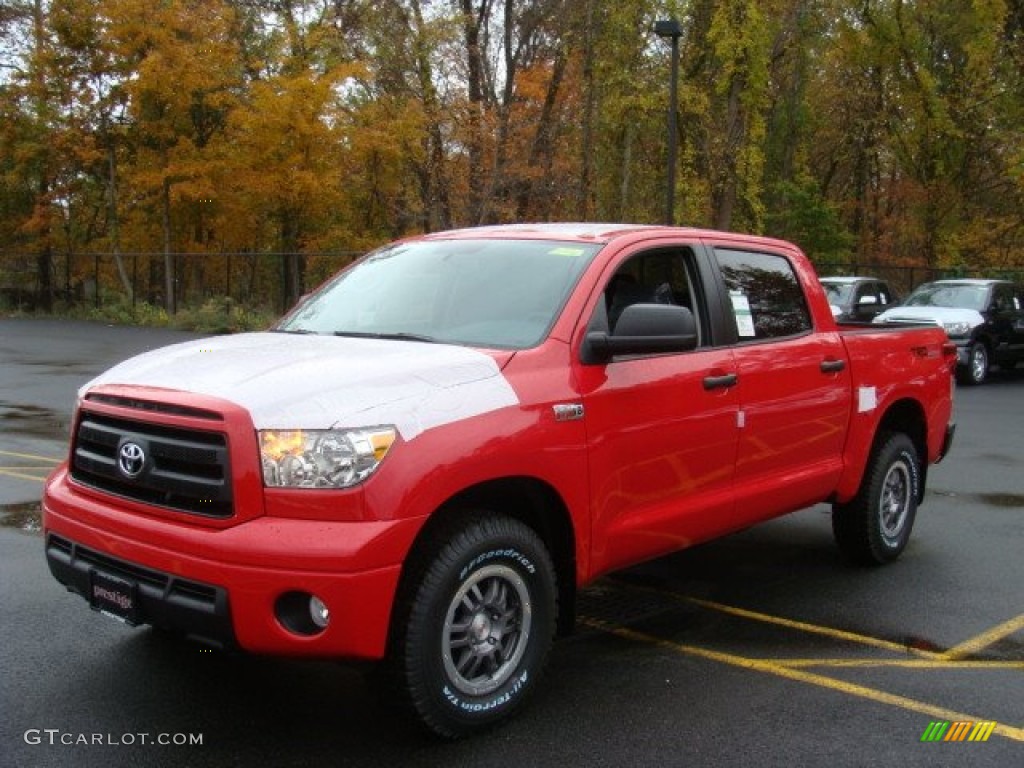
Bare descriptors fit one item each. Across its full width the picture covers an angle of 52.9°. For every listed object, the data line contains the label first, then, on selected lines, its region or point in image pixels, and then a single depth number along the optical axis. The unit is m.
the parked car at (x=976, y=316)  17.41
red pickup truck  3.44
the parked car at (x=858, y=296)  17.25
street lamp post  21.61
